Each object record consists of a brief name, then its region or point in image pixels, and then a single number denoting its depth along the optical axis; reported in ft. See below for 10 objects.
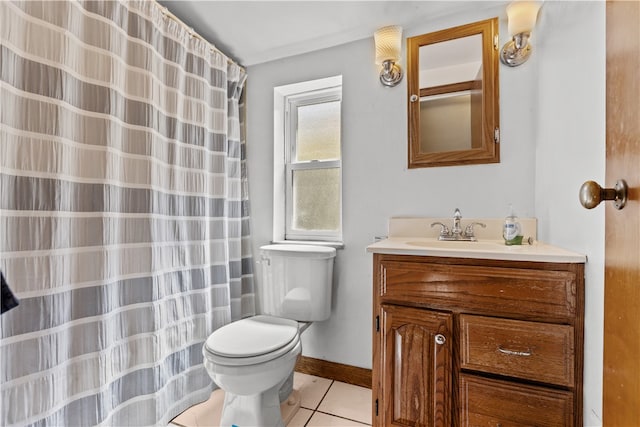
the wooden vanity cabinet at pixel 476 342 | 2.93
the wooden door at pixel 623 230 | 1.51
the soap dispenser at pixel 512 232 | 4.02
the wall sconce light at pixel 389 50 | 5.01
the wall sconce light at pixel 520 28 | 4.24
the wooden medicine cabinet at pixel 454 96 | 4.73
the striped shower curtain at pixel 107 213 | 3.06
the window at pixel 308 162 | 6.23
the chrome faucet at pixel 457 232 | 4.62
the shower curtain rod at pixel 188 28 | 4.51
